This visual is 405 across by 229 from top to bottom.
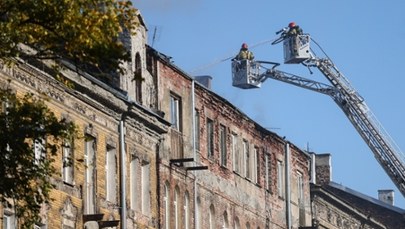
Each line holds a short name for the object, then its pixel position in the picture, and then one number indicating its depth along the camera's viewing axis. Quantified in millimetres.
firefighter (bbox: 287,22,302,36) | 88875
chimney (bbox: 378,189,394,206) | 114250
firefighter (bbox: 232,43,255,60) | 88375
